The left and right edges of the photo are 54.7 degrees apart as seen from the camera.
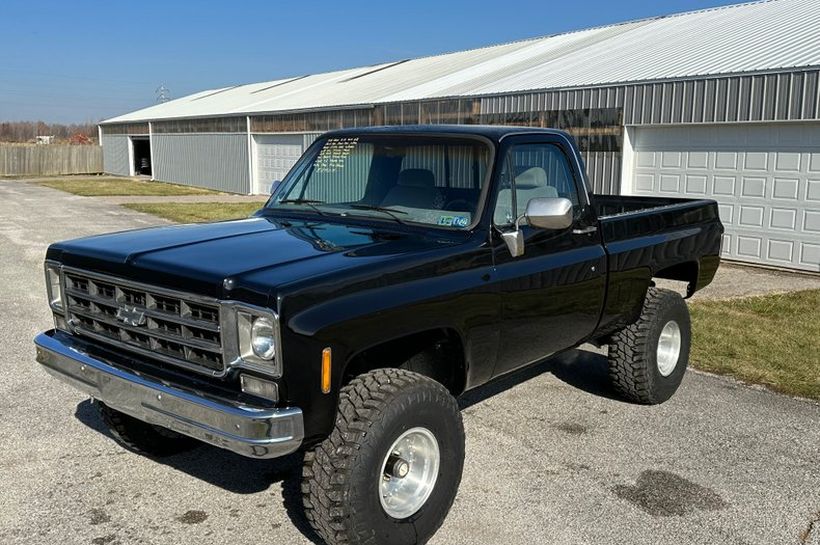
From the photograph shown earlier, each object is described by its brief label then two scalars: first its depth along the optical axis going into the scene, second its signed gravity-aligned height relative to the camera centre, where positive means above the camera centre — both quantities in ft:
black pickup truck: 10.69 -2.65
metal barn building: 38.70 +1.82
